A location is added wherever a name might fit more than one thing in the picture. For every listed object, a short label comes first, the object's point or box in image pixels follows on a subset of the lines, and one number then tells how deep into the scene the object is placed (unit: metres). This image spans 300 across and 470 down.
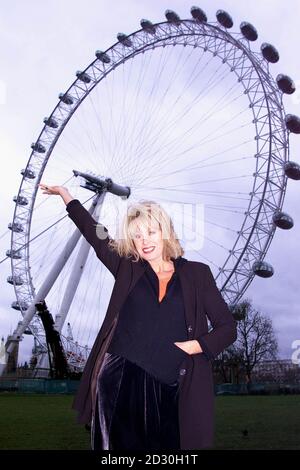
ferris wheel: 20.45
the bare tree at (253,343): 43.22
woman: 2.49
